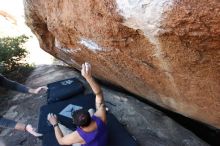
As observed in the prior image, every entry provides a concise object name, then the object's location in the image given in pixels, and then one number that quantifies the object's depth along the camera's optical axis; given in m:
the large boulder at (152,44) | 1.59
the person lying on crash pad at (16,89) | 2.47
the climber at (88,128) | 1.93
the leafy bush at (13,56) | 3.93
